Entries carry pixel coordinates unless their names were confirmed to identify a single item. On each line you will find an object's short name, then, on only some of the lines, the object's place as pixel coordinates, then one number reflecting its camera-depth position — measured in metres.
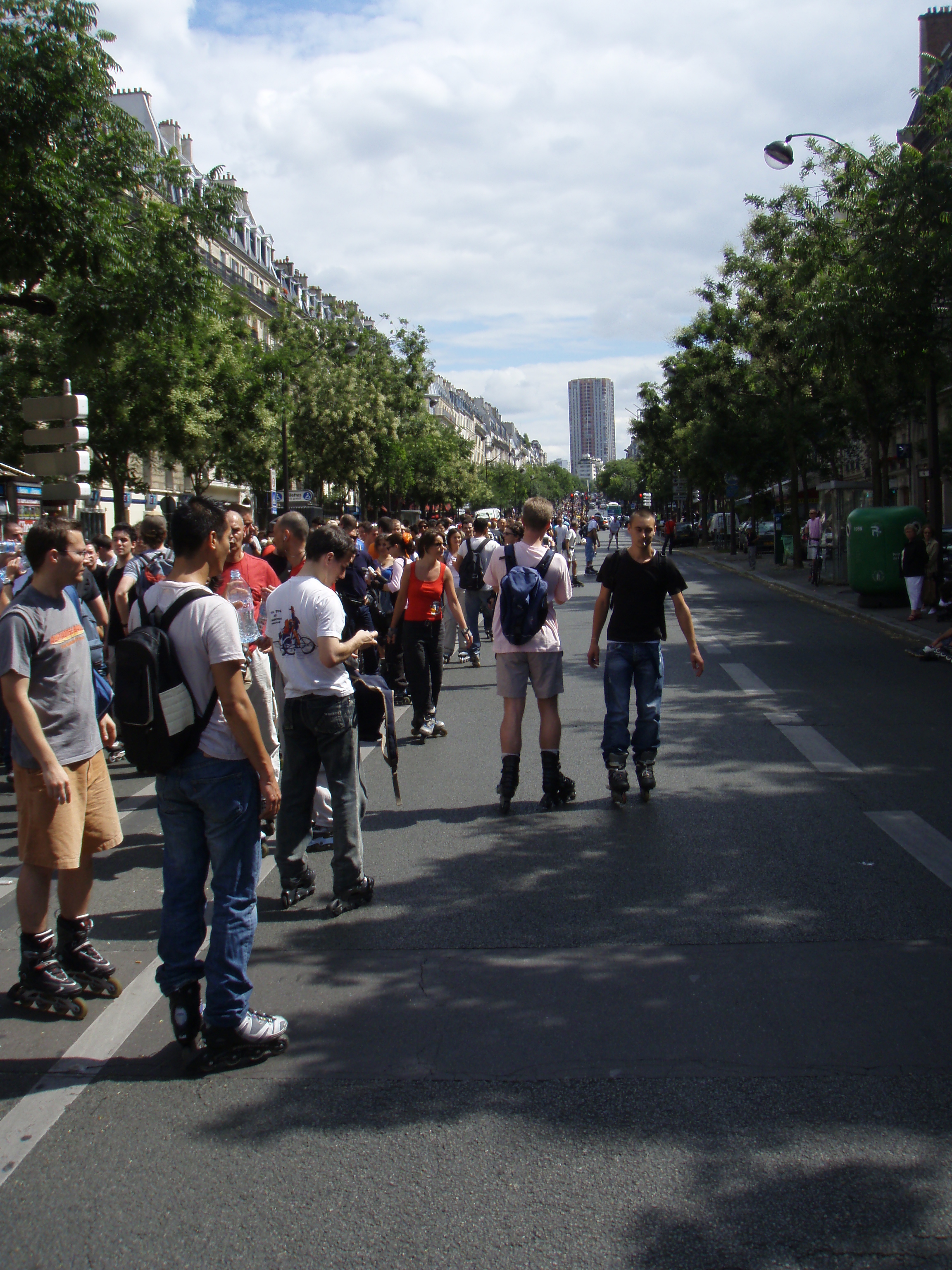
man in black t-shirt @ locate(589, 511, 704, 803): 6.95
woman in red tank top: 9.59
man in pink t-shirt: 6.83
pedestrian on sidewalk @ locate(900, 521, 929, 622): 16.62
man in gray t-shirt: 4.04
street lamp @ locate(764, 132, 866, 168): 18.28
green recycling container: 19.56
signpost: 11.83
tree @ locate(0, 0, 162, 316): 10.60
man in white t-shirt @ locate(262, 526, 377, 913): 4.98
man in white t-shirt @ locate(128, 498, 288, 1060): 3.52
